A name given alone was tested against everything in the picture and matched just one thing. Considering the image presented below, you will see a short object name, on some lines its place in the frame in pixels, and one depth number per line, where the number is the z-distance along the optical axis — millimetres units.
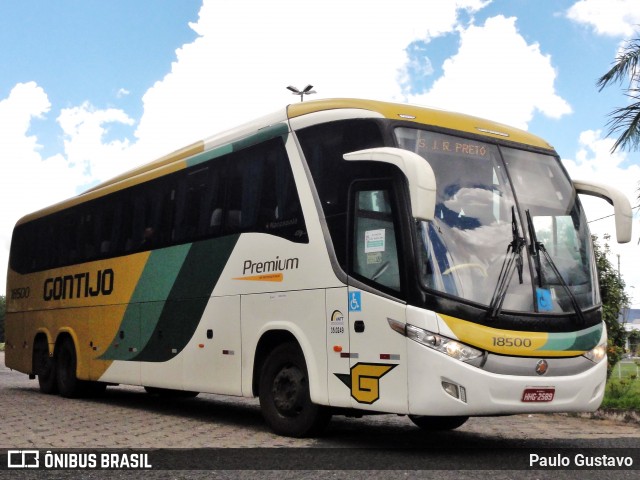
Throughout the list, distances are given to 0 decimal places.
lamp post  30739
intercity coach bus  8516
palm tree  16156
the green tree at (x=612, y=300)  15602
